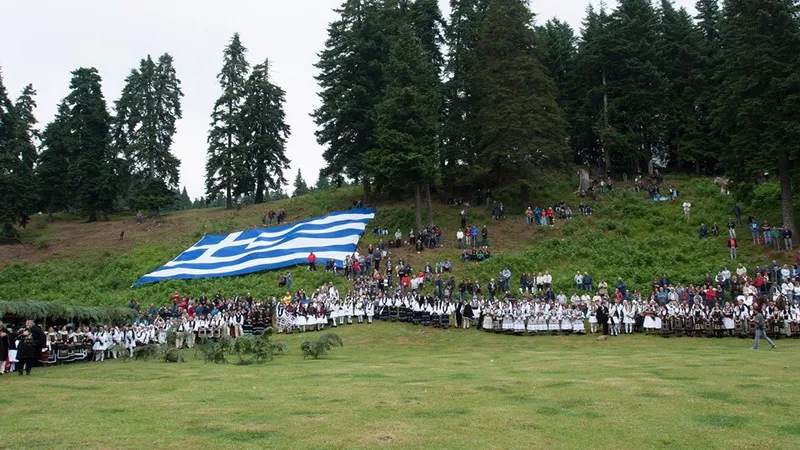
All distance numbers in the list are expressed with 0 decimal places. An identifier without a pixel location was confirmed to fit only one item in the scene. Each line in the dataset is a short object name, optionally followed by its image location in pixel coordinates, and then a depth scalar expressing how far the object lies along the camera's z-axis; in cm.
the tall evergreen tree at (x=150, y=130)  6238
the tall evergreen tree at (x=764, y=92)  3675
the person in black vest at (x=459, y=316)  3131
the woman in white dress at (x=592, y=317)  2906
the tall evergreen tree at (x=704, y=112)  5156
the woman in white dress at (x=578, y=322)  2947
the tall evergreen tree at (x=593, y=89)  5584
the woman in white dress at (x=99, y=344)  2681
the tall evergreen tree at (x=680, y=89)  5312
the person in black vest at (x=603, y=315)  2858
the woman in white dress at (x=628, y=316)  2870
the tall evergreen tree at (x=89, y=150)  6238
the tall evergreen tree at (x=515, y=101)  4731
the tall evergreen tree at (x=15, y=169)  5503
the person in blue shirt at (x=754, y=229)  3819
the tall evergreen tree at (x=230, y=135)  6159
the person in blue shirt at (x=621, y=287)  3275
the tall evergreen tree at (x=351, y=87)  5256
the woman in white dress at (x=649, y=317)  2861
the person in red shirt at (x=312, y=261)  4222
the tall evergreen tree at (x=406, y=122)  4469
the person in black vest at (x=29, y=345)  1920
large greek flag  4444
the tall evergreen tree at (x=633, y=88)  5372
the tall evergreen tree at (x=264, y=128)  6462
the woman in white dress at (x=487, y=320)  3049
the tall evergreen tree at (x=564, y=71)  5950
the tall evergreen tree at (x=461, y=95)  5062
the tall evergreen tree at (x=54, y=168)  6544
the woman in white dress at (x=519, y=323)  2989
